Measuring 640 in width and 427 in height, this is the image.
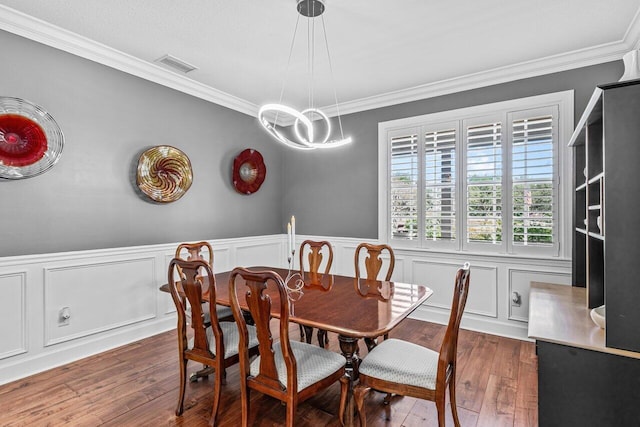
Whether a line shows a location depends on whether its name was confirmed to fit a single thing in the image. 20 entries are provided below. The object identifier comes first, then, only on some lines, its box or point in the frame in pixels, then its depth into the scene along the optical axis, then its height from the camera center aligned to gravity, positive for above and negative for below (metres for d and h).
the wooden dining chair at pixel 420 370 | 1.66 -0.83
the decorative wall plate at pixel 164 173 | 3.33 +0.42
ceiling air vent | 3.16 +1.48
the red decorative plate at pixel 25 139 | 2.46 +0.58
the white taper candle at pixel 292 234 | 2.29 -0.14
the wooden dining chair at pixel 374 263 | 2.99 -0.45
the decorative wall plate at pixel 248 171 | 4.35 +0.57
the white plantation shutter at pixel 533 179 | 3.22 +0.34
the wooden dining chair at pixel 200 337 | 1.92 -0.79
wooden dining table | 1.74 -0.57
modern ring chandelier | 2.29 +1.45
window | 3.24 +0.39
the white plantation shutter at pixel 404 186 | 3.99 +0.33
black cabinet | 1.53 +0.01
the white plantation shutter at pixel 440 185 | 3.74 +0.32
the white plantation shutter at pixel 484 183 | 3.48 +0.33
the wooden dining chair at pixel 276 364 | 1.63 -0.83
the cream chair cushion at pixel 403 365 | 1.72 -0.82
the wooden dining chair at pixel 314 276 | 2.78 -0.56
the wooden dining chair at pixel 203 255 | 2.67 -0.43
